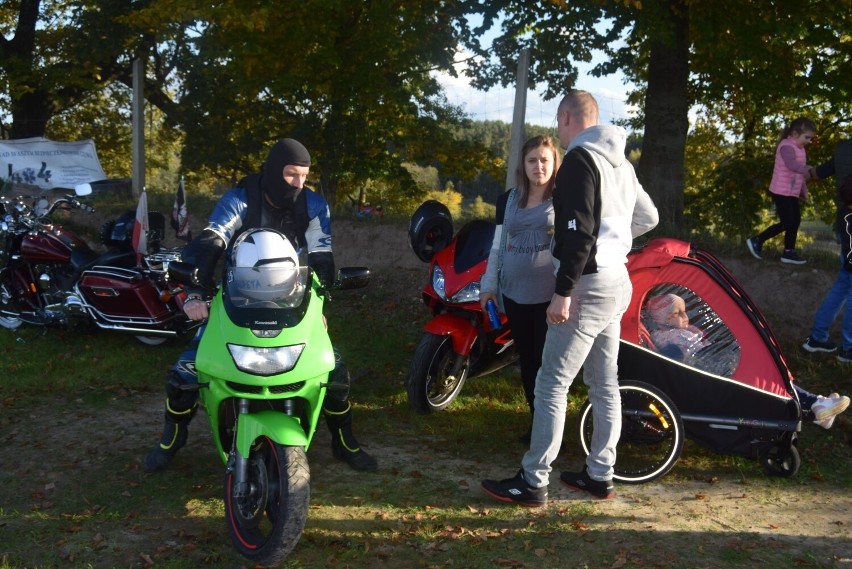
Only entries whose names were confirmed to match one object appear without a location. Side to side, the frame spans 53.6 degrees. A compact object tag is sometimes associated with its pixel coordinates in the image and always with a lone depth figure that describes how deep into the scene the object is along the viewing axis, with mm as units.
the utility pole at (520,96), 9766
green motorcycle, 3752
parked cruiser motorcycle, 7648
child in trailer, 5000
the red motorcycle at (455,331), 5684
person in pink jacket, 8203
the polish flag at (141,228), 7605
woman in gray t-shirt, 4784
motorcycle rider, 4645
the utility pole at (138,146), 12805
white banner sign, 14195
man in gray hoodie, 4012
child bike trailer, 4852
